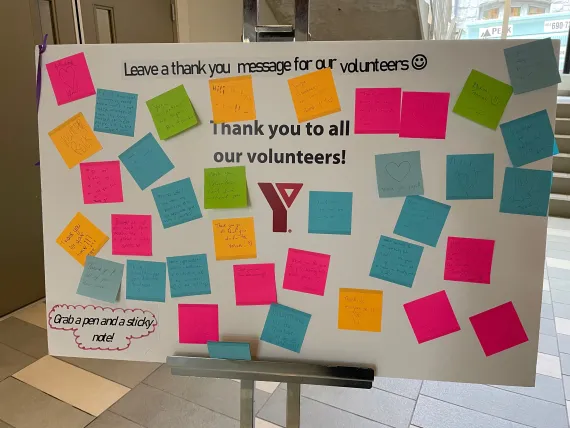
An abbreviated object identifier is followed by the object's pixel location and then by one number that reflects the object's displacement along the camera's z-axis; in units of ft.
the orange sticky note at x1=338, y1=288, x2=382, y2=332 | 3.02
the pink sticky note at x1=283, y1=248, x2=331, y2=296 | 3.03
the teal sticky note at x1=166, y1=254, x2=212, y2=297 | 3.14
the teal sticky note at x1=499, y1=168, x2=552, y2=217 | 2.74
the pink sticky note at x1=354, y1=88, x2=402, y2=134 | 2.81
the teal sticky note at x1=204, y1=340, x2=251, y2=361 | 3.12
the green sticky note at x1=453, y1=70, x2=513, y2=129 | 2.71
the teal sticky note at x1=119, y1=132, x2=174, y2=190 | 3.05
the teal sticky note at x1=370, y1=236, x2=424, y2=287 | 2.93
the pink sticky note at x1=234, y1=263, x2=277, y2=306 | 3.09
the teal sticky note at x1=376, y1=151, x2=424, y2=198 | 2.85
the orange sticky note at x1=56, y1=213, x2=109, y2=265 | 3.20
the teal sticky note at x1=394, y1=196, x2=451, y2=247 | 2.86
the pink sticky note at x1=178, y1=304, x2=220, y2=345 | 3.19
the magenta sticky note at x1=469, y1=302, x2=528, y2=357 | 2.93
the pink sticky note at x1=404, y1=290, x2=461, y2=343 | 2.97
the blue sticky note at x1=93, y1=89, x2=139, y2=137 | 3.03
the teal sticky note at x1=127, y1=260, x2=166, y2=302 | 3.18
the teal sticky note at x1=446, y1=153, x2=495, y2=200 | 2.79
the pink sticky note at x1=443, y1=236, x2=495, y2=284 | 2.87
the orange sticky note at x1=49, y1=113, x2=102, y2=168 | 3.10
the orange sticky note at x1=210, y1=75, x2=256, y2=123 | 2.93
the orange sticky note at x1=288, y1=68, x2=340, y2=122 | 2.85
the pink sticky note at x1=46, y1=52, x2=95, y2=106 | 3.05
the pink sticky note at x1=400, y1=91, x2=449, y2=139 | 2.78
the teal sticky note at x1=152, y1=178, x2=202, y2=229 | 3.06
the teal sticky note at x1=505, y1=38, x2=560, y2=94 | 2.64
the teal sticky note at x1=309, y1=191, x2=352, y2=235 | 2.94
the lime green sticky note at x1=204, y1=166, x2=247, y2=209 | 3.01
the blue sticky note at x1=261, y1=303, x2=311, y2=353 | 3.10
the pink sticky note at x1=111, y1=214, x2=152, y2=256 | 3.14
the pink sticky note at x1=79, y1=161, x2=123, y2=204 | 3.12
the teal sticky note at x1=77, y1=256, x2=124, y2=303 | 3.22
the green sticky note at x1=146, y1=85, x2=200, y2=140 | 2.98
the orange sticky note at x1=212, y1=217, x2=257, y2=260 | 3.06
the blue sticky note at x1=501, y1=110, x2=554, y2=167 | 2.70
